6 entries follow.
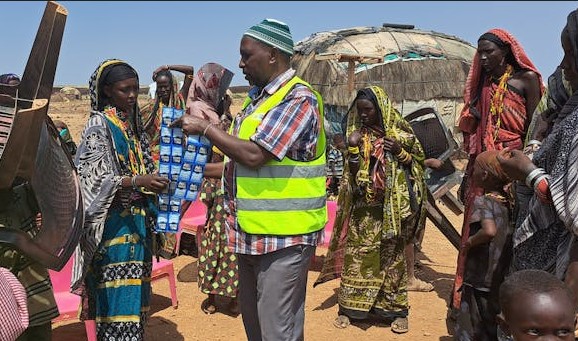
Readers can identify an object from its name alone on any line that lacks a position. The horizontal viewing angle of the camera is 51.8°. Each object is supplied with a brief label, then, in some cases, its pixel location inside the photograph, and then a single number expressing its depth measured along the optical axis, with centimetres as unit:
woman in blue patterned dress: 338
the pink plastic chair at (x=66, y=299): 436
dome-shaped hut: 1641
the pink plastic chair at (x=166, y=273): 546
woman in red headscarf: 451
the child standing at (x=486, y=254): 378
